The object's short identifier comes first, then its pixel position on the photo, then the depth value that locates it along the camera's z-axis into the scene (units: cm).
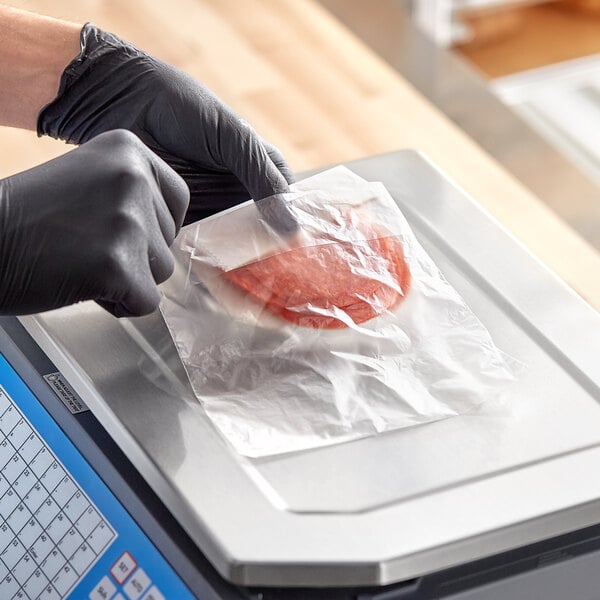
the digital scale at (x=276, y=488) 105
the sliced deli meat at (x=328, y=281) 115
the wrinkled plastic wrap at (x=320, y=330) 111
